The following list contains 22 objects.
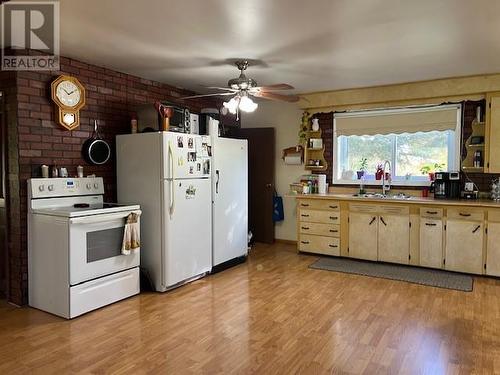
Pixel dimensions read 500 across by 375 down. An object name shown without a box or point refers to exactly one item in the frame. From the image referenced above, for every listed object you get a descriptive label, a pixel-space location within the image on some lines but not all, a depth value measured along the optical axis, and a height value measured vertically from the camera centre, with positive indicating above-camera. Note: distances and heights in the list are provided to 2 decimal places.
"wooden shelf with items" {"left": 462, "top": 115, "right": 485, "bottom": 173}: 4.34 +0.32
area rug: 3.88 -1.15
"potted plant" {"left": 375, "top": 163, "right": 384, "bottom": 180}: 5.01 +0.01
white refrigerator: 3.58 -0.24
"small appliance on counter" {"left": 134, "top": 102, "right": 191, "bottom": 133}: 3.69 +0.56
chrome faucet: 4.99 -0.16
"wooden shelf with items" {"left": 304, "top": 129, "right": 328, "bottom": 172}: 5.43 +0.29
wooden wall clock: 3.37 +0.68
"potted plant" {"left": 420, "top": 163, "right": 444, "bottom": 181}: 4.76 +0.06
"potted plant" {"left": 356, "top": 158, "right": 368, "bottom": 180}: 5.21 +0.10
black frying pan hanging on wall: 3.67 +0.21
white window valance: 4.58 +0.70
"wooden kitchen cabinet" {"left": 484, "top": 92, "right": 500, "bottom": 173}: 4.15 +0.46
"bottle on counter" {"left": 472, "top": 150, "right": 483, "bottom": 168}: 4.34 +0.17
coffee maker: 4.45 -0.14
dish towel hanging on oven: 3.36 -0.59
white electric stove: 3.00 -0.69
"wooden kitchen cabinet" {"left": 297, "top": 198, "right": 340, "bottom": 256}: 4.89 -0.73
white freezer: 4.28 -0.32
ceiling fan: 3.48 +0.79
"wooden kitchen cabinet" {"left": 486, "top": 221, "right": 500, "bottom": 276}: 3.97 -0.82
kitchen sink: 4.66 -0.30
